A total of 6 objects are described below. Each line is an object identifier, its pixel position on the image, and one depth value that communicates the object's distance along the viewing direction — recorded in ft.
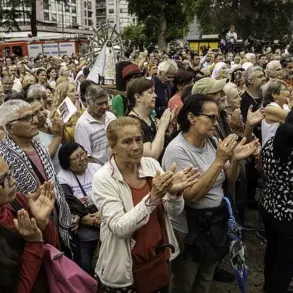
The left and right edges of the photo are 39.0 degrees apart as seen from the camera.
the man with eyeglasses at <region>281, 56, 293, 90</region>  25.29
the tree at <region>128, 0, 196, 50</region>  128.26
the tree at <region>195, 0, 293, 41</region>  131.75
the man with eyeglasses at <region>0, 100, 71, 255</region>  9.00
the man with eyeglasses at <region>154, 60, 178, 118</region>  21.22
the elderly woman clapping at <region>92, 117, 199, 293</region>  7.36
